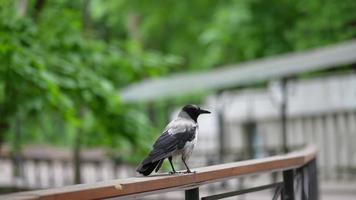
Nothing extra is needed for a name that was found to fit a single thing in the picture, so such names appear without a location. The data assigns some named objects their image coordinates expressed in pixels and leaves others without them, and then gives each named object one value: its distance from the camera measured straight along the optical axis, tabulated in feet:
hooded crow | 26.31
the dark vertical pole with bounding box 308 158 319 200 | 40.36
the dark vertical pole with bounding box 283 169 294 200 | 34.64
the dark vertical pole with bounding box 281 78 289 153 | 81.60
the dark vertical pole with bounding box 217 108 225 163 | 102.33
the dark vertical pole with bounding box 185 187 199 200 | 27.10
